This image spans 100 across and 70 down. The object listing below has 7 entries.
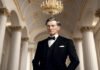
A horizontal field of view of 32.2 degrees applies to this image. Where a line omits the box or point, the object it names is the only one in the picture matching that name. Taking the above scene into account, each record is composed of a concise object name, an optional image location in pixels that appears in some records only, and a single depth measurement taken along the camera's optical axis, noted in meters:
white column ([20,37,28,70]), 14.74
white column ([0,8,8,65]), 8.28
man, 2.14
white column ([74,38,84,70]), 14.39
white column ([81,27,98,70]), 10.54
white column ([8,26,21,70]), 10.77
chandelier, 10.31
